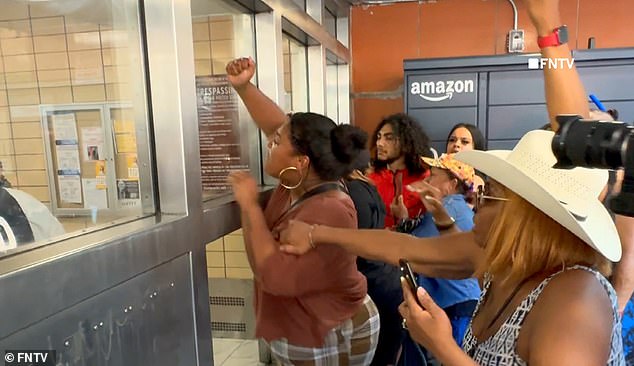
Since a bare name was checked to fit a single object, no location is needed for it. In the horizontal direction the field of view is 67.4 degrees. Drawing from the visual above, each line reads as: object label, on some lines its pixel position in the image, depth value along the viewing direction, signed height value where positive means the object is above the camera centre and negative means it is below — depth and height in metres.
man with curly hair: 3.09 -0.24
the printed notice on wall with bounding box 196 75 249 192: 1.88 -0.02
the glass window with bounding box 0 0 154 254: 1.26 +0.06
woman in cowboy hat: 0.82 -0.31
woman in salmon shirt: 1.52 -0.44
